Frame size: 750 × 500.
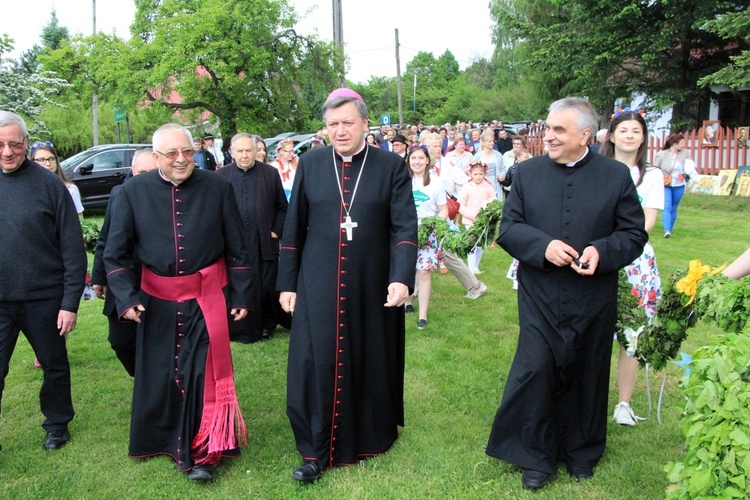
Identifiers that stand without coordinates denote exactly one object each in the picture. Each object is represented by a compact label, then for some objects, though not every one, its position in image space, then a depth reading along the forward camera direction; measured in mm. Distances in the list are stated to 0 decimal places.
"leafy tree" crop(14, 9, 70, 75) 46875
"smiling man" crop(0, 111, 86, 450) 4461
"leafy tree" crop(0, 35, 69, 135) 19438
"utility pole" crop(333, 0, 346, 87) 21766
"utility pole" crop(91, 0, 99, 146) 30486
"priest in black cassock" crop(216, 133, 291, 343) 7250
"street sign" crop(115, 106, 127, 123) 20991
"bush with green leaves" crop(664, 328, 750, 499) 2402
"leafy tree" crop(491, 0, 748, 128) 21734
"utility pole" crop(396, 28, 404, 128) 44656
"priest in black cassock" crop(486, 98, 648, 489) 3822
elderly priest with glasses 4238
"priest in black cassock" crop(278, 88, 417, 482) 4191
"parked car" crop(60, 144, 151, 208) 17188
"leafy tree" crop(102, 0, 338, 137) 19000
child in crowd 9031
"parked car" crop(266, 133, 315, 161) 22422
